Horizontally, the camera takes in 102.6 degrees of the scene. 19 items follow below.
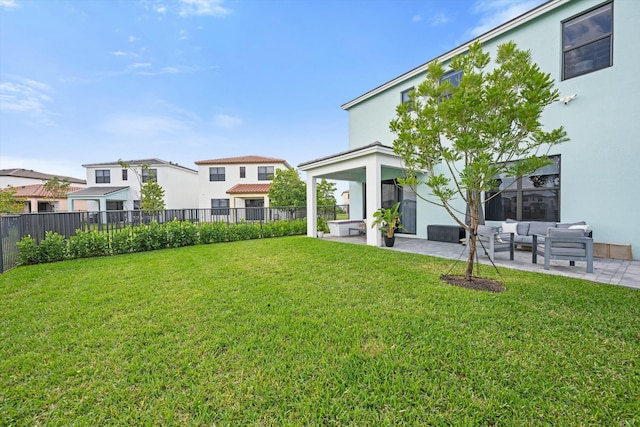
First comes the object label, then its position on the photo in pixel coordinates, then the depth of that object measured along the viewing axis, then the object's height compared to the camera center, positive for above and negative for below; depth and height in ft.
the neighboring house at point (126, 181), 85.46 +9.28
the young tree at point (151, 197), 74.38 +3.20
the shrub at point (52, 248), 23.47 -3.62
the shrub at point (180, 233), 31.14 -3.27
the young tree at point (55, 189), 88.12 +7.07
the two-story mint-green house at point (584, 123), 20.68 +6.66
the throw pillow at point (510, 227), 25.81 -2.58
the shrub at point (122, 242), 27.22 -3.63
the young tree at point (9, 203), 55.87 +1.69
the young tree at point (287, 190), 57.88 +3.51
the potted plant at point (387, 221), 27.66 -1.94
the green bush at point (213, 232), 33.99 -3.47
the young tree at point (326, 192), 60.61 +3.03
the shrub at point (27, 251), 22.65 -3.71
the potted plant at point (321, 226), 41.62 -3.49
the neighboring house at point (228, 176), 88.48 +10.48
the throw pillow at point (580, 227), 20.52 -2.15
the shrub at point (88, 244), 25.12 -3.58
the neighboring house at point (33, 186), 91.76 +9.58
